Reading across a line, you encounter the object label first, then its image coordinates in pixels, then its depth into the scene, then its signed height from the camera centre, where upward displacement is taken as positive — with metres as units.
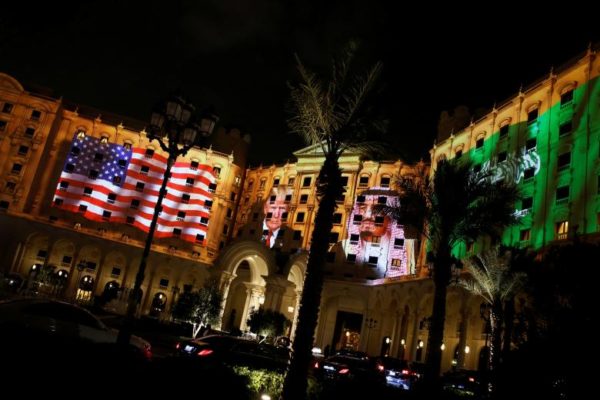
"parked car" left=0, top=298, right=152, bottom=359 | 12.16 -1.17
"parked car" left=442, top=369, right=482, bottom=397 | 20.27 -1.30
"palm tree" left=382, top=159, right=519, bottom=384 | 20.14 +5.81
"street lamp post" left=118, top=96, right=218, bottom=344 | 14.41 +5.00
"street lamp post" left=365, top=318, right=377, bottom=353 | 46.47 +1.21
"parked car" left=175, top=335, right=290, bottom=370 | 15.84 -1.37
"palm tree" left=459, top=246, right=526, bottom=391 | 22.83 +3.66
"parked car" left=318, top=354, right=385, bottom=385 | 19.98 -1.35
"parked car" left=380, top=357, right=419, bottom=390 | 23.33 -1.39
